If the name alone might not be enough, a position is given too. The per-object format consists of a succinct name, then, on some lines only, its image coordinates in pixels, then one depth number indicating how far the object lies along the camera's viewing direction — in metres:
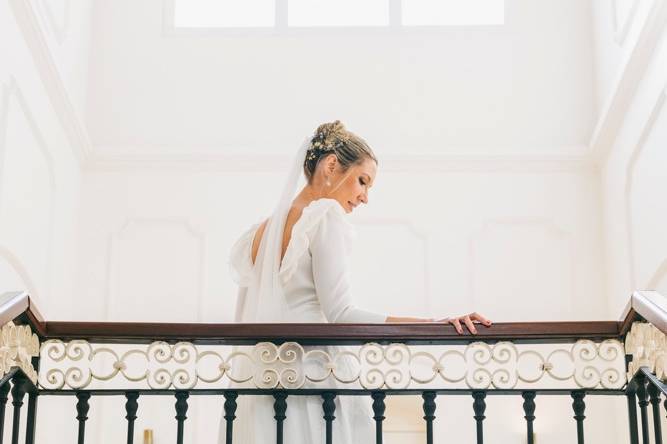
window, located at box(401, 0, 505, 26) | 8.16
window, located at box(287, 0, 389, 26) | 8.16
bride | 3.41
